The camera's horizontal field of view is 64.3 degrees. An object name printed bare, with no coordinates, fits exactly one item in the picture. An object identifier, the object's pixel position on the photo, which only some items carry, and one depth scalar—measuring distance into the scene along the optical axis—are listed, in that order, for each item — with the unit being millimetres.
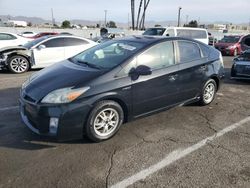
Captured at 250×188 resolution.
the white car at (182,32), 11251
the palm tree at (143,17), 39101
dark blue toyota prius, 2716
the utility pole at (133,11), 39566
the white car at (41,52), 6969
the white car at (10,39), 8995
